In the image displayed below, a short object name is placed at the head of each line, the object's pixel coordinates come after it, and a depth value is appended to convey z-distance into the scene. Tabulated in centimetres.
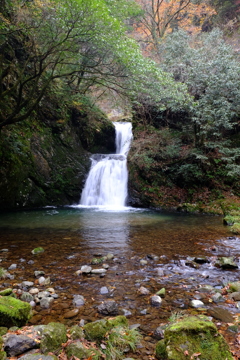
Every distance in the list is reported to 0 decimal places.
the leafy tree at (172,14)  2370
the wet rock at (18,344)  211
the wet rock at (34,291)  352
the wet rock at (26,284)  374
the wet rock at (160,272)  436
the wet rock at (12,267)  447
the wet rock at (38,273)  416
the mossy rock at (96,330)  246
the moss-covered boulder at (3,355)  199
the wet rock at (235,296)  340
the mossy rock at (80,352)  216
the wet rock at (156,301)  330
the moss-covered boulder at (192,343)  209
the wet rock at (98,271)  433
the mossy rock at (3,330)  234
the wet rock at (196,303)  325
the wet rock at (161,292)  354
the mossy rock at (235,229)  777
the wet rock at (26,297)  329
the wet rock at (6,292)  324
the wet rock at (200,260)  500
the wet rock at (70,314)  301
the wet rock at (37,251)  539
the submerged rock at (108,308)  309
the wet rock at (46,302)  321
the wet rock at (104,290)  361
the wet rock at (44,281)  386
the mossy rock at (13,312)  252
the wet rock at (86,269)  432
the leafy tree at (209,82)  1272
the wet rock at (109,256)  510
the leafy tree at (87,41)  706
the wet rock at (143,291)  362
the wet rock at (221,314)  294
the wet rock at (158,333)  261
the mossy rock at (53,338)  221
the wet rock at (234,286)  363
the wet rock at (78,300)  327
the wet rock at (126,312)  307
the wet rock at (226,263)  468
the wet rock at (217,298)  339
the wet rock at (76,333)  244
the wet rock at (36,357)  198
